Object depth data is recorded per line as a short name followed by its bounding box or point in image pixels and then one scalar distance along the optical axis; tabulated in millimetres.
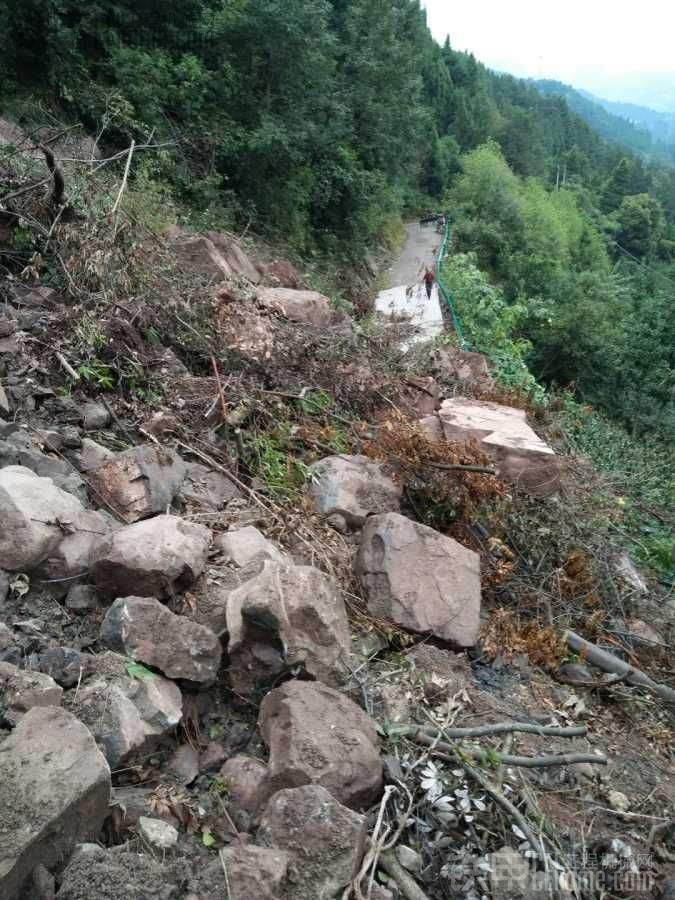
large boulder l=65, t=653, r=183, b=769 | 2029
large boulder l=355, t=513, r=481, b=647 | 3244
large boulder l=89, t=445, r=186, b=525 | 3293
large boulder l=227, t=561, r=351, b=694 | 2428
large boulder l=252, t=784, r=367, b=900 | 1777
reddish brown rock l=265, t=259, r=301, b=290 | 7432
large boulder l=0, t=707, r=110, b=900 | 1589
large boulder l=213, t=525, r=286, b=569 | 3086
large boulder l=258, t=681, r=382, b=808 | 2082
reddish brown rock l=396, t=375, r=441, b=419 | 5555
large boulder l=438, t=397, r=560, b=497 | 4570
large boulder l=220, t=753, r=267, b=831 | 2074
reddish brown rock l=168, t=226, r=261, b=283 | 5891
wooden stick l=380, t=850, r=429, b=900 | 1907
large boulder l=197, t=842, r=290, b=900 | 1696
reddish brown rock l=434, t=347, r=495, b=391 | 6320
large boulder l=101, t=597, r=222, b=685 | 2312
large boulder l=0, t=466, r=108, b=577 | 2529
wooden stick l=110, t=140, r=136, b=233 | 4887
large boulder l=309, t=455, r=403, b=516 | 3977
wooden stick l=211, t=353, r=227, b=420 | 4293
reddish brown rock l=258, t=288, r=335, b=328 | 5719
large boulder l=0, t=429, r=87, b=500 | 3094
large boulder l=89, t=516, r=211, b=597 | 2600
